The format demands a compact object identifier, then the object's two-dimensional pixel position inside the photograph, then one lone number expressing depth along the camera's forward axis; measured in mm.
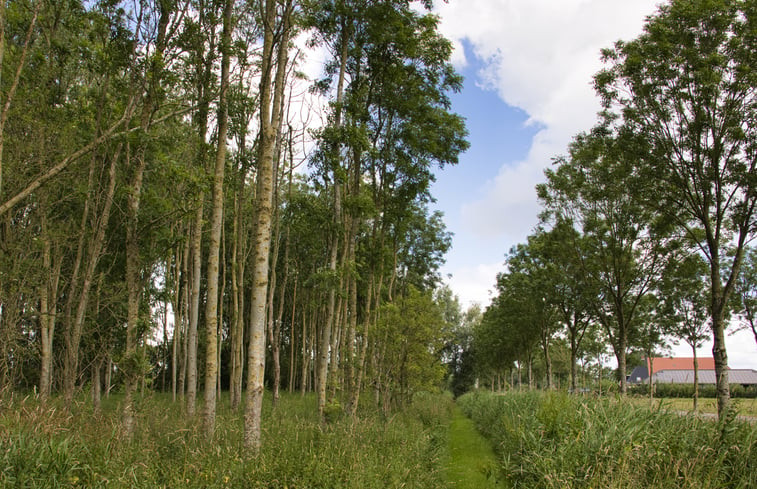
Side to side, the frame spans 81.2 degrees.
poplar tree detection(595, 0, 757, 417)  10633
